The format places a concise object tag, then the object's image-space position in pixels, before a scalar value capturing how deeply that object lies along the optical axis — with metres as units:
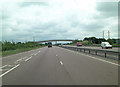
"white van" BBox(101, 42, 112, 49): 26.99
